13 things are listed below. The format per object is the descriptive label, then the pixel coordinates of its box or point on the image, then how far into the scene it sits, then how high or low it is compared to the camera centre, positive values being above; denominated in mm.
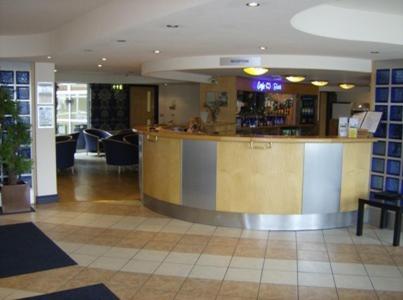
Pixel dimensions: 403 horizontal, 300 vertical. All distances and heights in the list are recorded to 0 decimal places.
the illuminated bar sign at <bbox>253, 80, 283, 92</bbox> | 11578 +765
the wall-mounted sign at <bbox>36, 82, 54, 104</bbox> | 7473 +321
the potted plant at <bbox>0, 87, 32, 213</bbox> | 6805 -670
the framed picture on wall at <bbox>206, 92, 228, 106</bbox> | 10891 +387
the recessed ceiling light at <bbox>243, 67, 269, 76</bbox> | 7563 +751
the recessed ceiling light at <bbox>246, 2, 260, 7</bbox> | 3258 +801
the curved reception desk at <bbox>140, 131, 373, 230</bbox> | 6125 -895
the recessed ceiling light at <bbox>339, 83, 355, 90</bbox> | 13052 +896
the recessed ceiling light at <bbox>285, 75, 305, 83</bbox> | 10379 +866
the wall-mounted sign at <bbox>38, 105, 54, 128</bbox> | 7517 -75
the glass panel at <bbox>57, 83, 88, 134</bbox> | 14992 +137
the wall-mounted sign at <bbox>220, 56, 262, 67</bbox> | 6715 +794
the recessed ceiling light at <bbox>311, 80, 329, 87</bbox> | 11898 +883
